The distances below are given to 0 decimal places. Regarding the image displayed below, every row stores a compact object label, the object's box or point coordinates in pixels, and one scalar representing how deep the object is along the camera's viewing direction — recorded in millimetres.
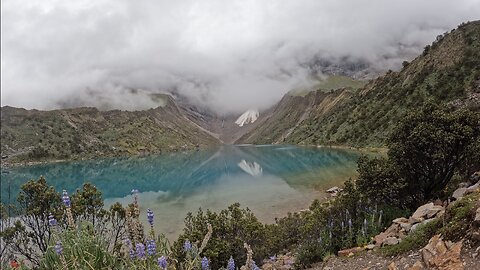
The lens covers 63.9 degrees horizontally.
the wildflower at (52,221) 6152
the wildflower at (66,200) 5879
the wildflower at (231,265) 6758
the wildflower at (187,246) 7165
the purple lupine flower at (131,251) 6241
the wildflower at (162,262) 5465
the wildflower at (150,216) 5852
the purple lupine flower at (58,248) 5379
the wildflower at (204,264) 6454
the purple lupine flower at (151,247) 5617
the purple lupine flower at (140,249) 5470
